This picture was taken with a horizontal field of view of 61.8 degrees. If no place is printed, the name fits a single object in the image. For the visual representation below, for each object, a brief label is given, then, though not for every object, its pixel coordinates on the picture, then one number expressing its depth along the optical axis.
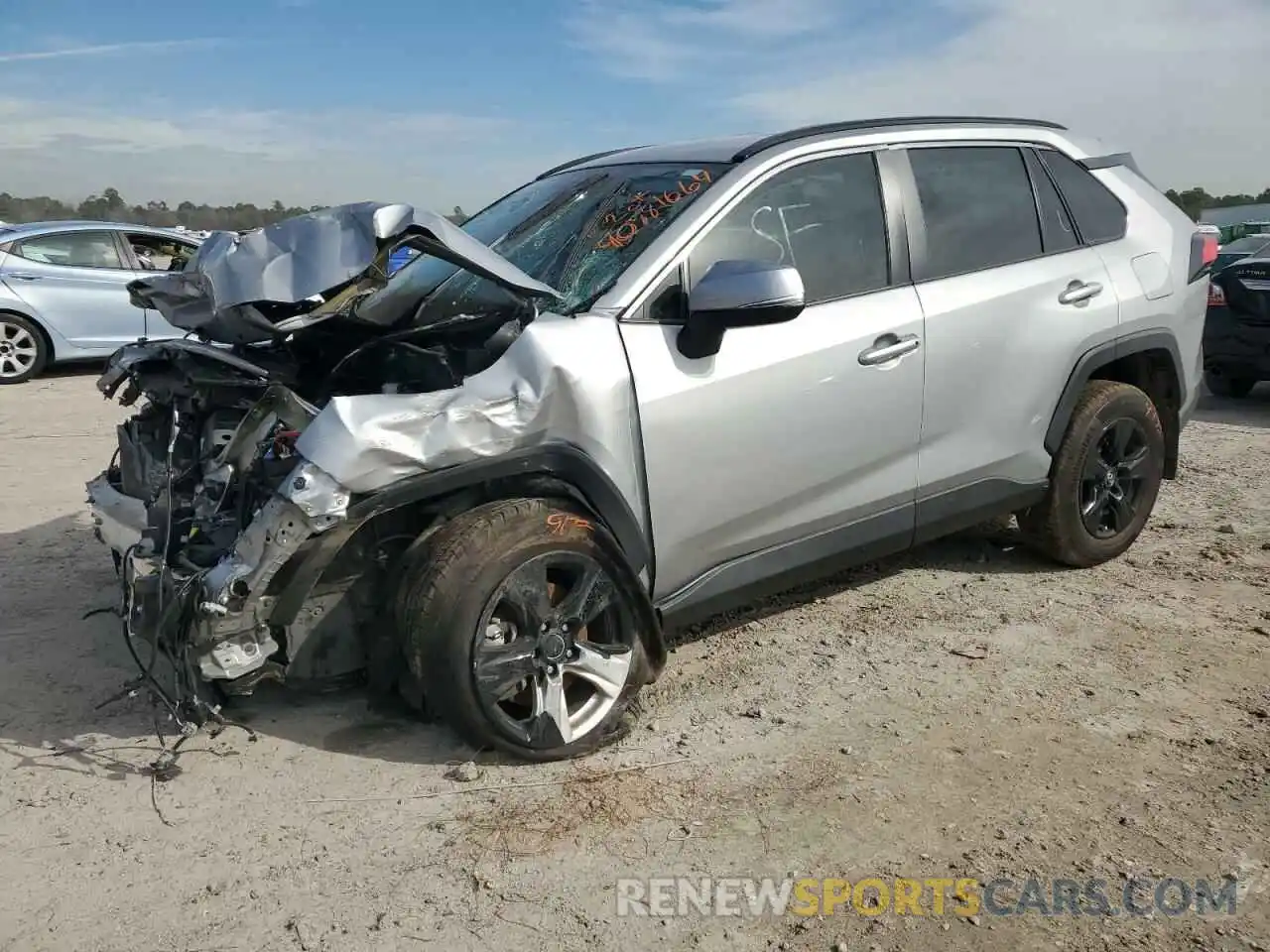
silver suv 3.10
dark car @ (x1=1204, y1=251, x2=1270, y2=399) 8.50
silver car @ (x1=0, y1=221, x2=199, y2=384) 10.70
